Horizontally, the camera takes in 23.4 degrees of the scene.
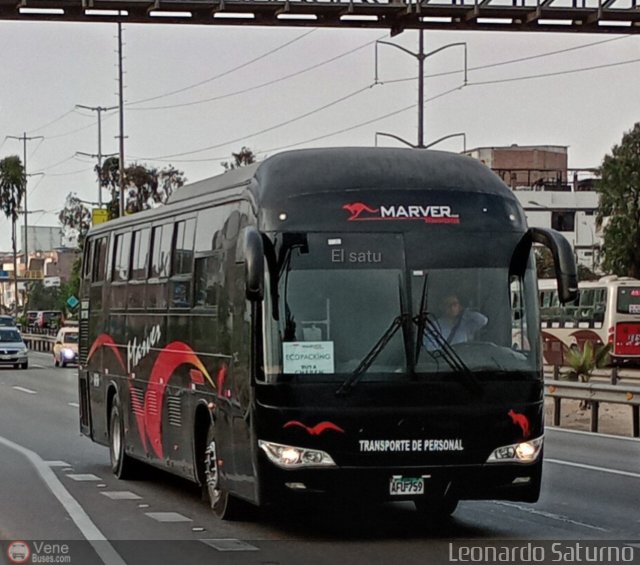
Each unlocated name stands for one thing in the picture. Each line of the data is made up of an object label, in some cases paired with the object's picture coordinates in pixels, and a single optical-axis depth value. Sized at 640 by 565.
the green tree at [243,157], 83.00
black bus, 11.70
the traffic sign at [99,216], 79.75
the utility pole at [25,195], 138.50
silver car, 56.16
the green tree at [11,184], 140.00
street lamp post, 45.94
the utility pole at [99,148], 93.00
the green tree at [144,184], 93.38
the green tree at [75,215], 114.06
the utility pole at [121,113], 75.88
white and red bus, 50.00
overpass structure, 23.86
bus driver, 11.93
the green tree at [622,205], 77.94
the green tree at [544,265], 79.80
